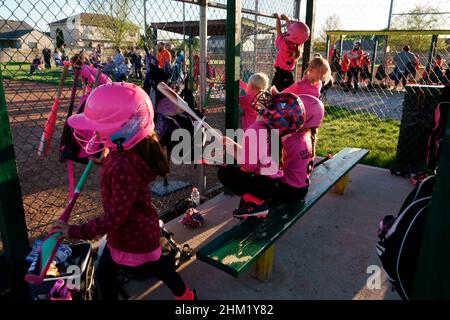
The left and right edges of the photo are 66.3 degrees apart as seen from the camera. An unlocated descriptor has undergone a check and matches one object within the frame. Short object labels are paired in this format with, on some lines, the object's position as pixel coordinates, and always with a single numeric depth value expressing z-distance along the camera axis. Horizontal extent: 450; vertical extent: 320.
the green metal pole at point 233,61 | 3.48
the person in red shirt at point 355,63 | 14.36
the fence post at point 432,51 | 11.39
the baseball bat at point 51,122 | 2.38
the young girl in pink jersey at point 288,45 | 4.40
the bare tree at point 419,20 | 11.04
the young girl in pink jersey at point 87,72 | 2.46
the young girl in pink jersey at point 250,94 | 3.69
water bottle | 3.91
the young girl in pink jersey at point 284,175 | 2.92
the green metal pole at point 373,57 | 14.06
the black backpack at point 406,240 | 1.52
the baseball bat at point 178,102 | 2.41
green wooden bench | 2.19
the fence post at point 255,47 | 6.76
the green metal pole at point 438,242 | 1.19
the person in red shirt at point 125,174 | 1.77
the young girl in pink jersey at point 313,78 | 4.07
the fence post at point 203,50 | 3.42
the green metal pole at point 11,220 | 2.11
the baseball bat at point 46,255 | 1.95
